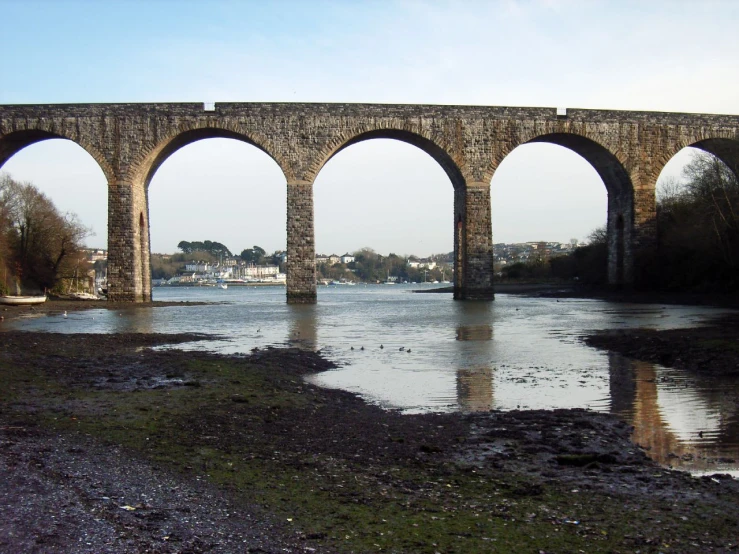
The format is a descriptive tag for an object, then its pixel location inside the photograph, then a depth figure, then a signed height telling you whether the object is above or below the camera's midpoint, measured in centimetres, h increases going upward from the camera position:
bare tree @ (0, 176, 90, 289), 3728 +196
